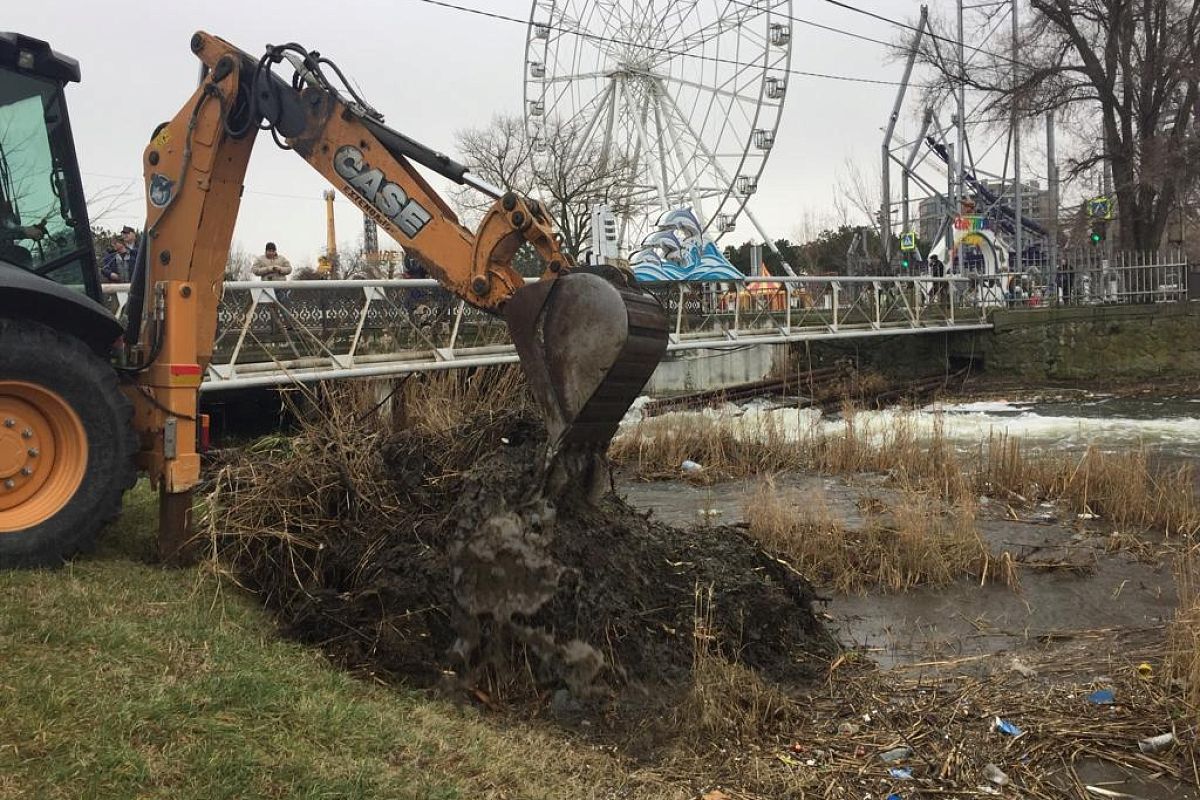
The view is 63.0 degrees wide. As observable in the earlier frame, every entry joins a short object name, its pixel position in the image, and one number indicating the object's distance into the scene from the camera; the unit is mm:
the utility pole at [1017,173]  26859
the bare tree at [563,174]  27859
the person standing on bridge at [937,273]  25723
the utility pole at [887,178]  34438
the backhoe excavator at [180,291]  4438
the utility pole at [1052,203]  26328
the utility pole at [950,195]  33656
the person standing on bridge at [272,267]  11969
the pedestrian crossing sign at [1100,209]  28680
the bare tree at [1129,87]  23922
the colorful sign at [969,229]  33281
